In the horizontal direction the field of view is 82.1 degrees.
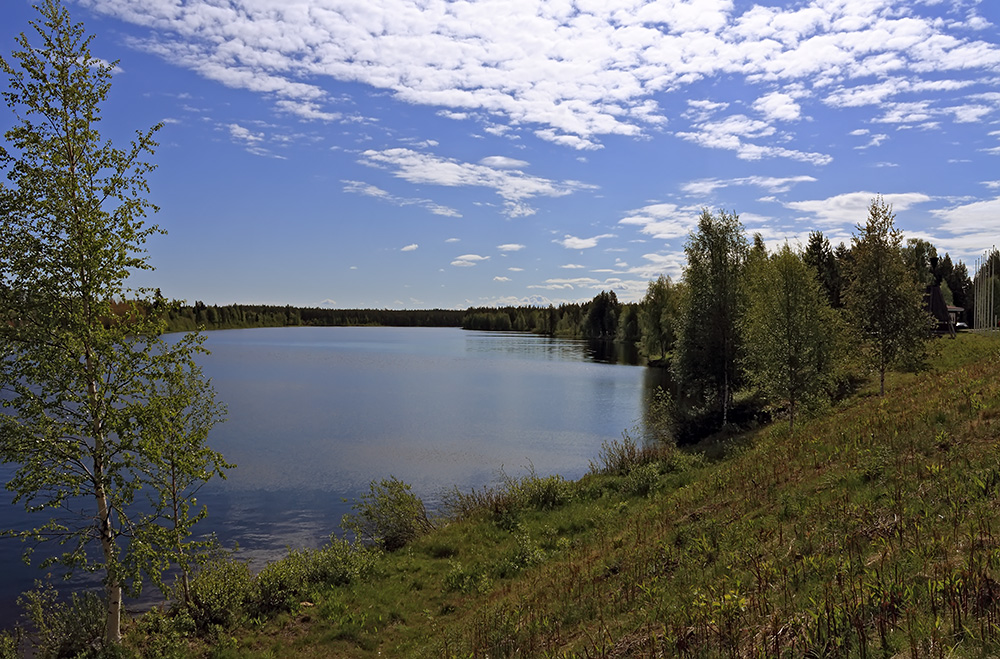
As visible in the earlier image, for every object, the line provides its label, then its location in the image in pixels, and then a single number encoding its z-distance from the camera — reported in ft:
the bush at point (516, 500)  66.28
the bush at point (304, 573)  45.51
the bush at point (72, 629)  37.35
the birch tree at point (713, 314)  119.03
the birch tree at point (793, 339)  86.48
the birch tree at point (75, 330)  33.60
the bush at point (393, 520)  62.18
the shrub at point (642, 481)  66.13
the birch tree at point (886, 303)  92.12
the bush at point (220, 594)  42.39
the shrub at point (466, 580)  46.42
